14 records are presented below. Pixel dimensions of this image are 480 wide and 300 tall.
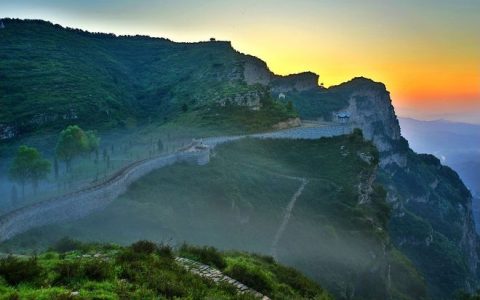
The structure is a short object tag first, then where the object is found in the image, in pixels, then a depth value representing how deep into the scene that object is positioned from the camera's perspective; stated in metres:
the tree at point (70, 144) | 65.44
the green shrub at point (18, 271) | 19.76
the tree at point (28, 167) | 56.44
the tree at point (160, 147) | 77.44
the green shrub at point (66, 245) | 31.78
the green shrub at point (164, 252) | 26.14
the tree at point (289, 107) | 115.45
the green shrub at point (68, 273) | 19.98
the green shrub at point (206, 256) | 27.75
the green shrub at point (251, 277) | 25.44
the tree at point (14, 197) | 50.10
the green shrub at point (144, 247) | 25.61
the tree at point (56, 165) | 61.31
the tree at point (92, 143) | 70.56
